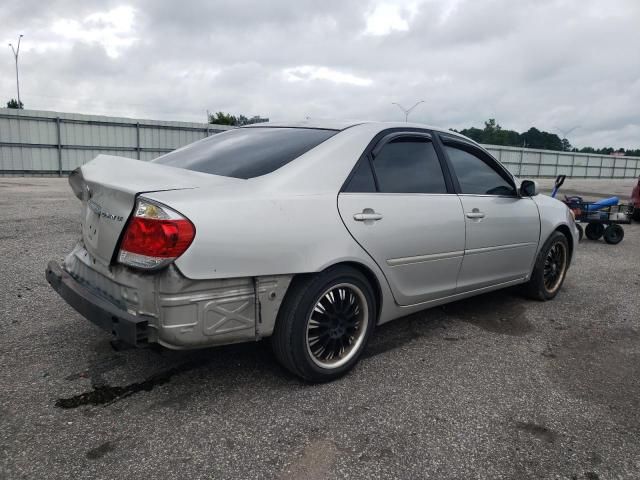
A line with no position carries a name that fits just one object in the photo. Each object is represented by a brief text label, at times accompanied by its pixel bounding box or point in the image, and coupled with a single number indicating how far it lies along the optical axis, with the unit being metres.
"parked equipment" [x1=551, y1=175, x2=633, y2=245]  8.61
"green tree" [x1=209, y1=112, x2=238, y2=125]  43.93
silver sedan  2.35
